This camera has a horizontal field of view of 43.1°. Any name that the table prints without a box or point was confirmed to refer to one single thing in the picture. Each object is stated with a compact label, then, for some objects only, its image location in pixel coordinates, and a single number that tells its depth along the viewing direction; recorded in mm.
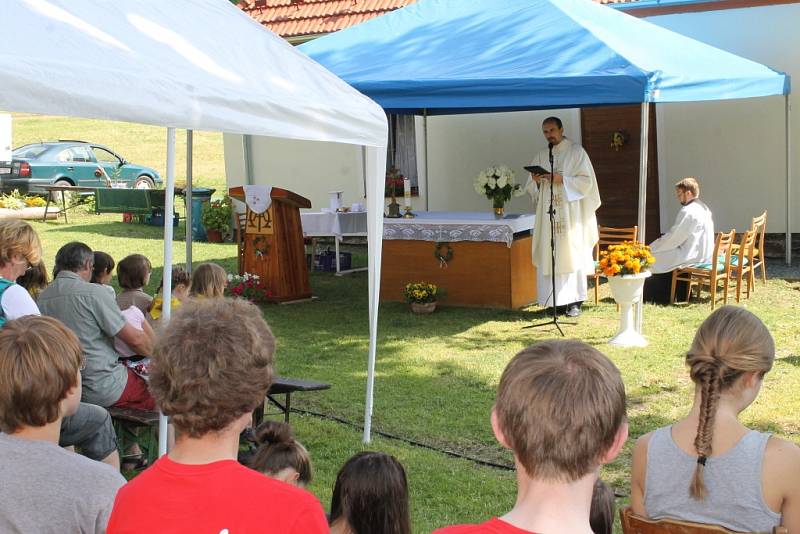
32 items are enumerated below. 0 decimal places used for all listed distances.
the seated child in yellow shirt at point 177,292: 6066
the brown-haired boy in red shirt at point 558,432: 1723
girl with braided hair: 2816
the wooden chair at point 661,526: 2643
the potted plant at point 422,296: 10414
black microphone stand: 9720
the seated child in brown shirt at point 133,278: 5973
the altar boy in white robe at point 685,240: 10062
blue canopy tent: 8508
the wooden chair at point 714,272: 10040
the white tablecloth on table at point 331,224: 12927
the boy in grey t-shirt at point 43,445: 2633
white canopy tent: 3775
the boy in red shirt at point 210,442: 1958
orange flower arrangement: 8615
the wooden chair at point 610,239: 10695
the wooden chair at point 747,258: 10375
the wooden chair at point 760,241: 10883
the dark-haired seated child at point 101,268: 5846
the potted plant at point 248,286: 11094
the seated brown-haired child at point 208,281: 5734
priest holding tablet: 10016
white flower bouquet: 10867
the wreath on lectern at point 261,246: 11148
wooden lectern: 11086
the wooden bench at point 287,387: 5719
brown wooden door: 13969
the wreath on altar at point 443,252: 10742
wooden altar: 10523
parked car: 22703
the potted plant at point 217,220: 17000
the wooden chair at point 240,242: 11695
